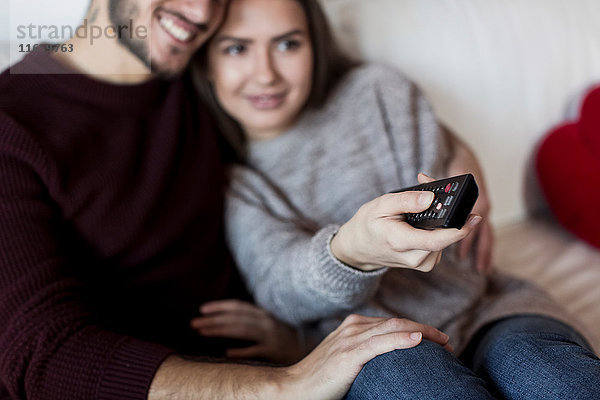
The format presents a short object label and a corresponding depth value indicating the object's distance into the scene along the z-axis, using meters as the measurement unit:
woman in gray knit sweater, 0.78
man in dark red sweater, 0.76
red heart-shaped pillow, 1.24
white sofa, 1.24
